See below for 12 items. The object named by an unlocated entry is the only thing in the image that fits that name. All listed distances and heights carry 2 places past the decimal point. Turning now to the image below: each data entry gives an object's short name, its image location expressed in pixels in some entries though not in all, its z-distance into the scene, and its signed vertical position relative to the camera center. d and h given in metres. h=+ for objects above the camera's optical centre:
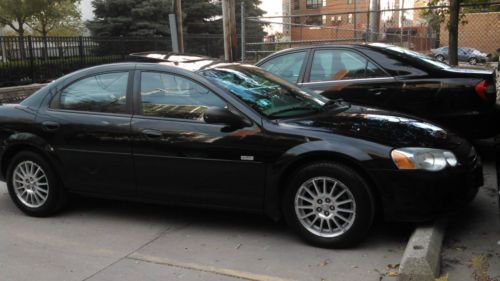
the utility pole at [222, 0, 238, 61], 13.16 +0.47
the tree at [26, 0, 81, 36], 26.67 +2.03
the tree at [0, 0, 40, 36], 25.27 +2.21
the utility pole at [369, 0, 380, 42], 18.77 +0.75
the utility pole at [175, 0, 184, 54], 13.83 +0.77
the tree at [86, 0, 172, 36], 27.20 +1.76
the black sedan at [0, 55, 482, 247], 4.20 -0.86
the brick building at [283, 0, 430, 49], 17.72 +3.76
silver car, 35.78 -0.93
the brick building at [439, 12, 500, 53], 30.98 +0.36
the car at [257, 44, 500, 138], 6.30 -0.46
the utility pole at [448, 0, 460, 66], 9.22 +0.17
